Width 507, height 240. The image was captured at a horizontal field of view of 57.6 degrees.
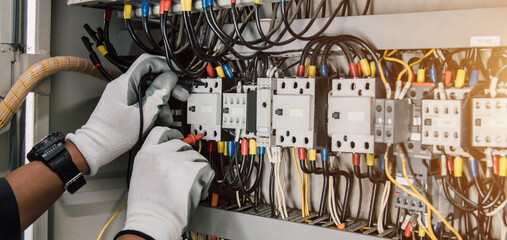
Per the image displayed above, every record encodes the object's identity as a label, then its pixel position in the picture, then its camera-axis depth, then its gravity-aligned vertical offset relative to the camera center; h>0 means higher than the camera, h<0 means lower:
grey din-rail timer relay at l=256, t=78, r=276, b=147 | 1.43 +0.01
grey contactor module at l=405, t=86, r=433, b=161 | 1.27 -0.03
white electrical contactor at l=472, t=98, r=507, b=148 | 1.13 -0.01
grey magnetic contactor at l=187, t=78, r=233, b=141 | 1.55 +0.02
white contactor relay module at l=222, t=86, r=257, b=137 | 1.49 +0.01
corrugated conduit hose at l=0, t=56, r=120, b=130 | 1.40 +0.10
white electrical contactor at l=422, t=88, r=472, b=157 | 1.17 -0.01
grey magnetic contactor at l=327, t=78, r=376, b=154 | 1.27 +0.01
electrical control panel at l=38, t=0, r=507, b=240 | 1.20 +0.01
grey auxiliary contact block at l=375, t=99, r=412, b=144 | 1.25 -0.01
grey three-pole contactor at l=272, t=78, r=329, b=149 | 1.35 +0.01
